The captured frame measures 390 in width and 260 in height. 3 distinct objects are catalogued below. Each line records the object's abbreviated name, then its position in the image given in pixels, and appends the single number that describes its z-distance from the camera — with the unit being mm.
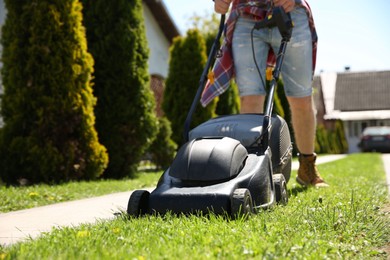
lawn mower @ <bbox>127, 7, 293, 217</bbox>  2711
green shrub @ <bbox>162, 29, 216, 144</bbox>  10573
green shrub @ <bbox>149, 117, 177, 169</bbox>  9430
